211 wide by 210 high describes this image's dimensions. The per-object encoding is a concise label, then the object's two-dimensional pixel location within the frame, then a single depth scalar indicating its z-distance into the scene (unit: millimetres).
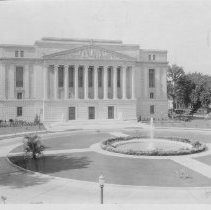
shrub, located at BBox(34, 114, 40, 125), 63203
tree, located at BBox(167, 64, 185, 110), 95519
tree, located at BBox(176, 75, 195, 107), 88938
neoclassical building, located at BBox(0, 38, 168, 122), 65000
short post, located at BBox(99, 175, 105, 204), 15408
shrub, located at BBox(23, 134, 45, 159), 28438
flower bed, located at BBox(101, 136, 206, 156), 29906
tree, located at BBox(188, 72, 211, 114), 83125
